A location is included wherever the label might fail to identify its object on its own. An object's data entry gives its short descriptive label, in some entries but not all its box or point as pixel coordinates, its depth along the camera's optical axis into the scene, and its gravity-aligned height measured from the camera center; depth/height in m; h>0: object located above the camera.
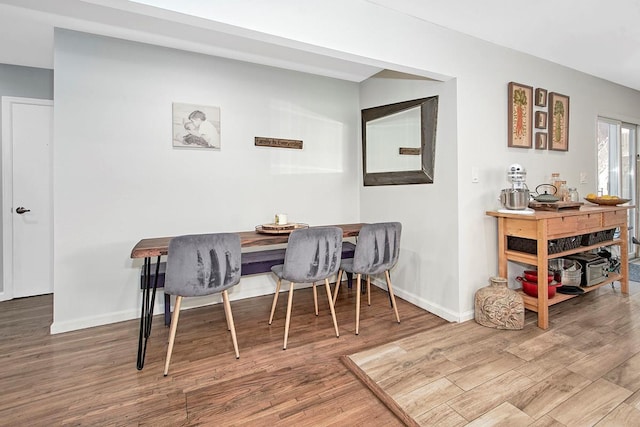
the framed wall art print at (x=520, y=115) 2.78 +0.91
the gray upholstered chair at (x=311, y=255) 2.20 -0.30
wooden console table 2.36 -0.15
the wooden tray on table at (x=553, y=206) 2.60 +0.06
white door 3.15 +0.19
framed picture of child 2.81 +0.83
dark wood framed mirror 2.78 +0.73
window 4.02 +0.71
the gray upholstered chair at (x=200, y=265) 1.90 -0.33
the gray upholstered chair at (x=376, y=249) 2.41 -0.29
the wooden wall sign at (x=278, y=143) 3.16 +0.76
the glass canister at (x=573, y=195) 3.01 +0.18
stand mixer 2.54 +0.17
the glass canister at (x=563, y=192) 2.97 +0.21
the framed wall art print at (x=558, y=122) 3.08 +0.93
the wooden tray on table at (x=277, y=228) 2.57 -0.12
